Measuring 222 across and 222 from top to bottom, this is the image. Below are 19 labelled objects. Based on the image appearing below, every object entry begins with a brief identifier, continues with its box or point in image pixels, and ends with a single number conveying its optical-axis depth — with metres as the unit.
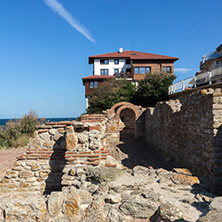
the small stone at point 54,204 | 2.95
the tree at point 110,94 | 21.70
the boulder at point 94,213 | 2.94
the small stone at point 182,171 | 5.35
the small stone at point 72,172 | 4.85
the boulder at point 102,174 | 4.53
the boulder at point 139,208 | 3.12
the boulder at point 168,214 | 2.77
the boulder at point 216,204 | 2.77
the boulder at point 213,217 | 2.20
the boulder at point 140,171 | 4.97
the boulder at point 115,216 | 2.98
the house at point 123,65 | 34.91
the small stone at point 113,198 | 3.32
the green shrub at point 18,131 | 13.70
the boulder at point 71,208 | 3.01
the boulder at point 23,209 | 2.84
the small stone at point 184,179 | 4.43
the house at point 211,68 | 13.87
